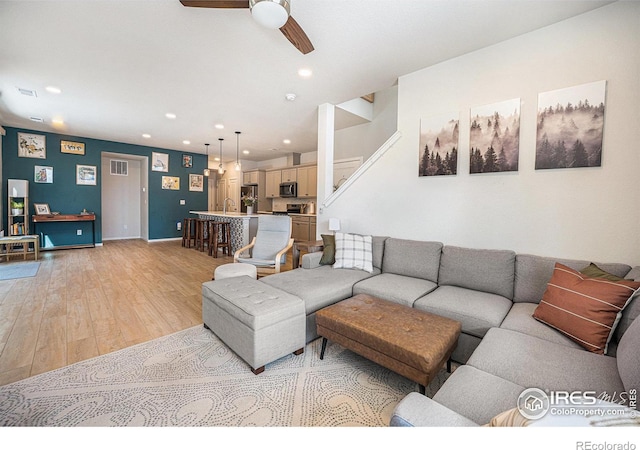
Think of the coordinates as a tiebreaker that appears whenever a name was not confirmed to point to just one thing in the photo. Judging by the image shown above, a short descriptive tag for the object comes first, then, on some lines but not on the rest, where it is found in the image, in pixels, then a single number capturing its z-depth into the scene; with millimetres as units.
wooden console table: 5896
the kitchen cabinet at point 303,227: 6914
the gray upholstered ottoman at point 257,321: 1824
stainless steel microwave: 7578
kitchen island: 5805
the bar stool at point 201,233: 6520
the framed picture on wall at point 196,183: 8430
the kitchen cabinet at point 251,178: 8812
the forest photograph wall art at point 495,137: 2514
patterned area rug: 1458
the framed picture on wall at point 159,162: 7625
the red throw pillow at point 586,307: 1462
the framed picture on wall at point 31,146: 5812
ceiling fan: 1511
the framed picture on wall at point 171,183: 7866
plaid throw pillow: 3018
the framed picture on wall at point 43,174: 6008
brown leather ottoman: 1500
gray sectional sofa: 1073
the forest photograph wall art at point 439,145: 2887
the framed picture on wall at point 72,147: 6301
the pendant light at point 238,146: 6083
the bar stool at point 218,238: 5867
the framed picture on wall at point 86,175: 6553
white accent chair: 3692
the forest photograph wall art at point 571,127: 2131
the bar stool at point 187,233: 6941
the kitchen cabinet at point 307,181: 7162
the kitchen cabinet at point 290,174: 7661
